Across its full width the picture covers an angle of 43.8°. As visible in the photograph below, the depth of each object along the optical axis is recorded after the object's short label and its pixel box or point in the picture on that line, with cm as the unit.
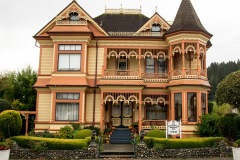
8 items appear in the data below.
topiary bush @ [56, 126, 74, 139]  2300
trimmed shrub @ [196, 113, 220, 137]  2269
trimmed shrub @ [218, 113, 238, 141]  2014
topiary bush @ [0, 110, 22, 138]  1922
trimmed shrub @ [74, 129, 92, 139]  2134
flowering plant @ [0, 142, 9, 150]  1501
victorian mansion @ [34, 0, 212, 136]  2506
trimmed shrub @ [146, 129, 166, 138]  2128
